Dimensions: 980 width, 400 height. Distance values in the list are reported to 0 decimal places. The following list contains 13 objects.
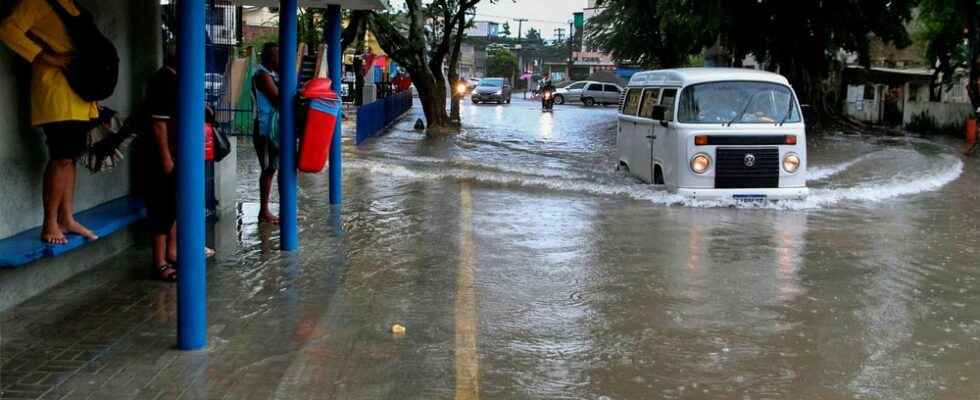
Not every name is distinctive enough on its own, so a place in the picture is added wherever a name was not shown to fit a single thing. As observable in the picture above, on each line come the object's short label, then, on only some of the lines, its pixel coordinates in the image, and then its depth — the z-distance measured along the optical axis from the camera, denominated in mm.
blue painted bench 6075
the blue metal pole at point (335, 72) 11031
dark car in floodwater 54094
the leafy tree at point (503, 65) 110438
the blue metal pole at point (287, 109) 8422
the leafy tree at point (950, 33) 27484
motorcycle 45344
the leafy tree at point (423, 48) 29109
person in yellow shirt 6324
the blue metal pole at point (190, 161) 5410
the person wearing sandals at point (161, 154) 7203
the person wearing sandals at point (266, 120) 9719
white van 12453
